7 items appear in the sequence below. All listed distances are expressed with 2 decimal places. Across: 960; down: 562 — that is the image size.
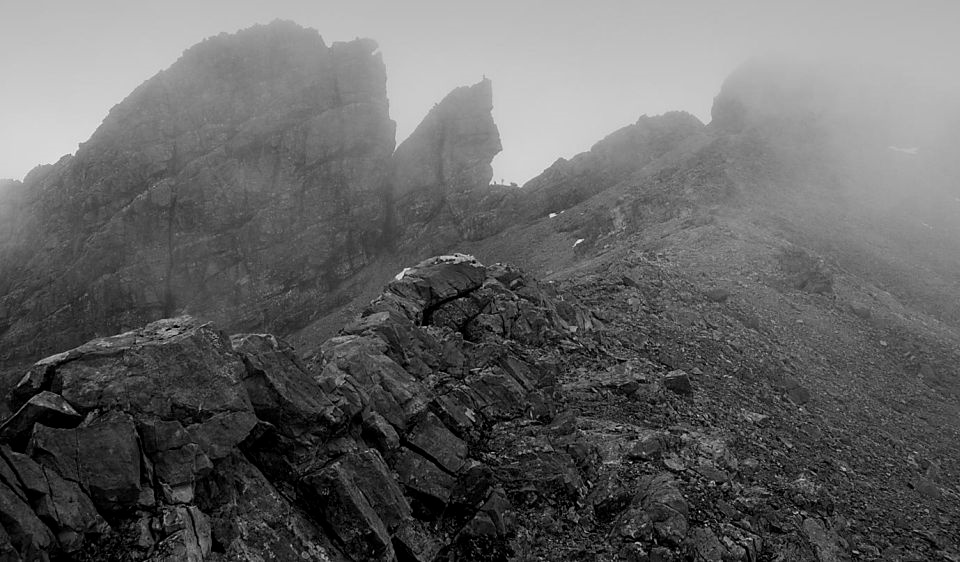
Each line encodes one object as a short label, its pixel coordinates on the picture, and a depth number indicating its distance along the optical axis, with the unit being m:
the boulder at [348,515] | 14.17
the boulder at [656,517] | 15.40
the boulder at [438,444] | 17.25
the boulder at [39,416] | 12.20
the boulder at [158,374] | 13.52
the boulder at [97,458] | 11.79
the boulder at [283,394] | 15.52
